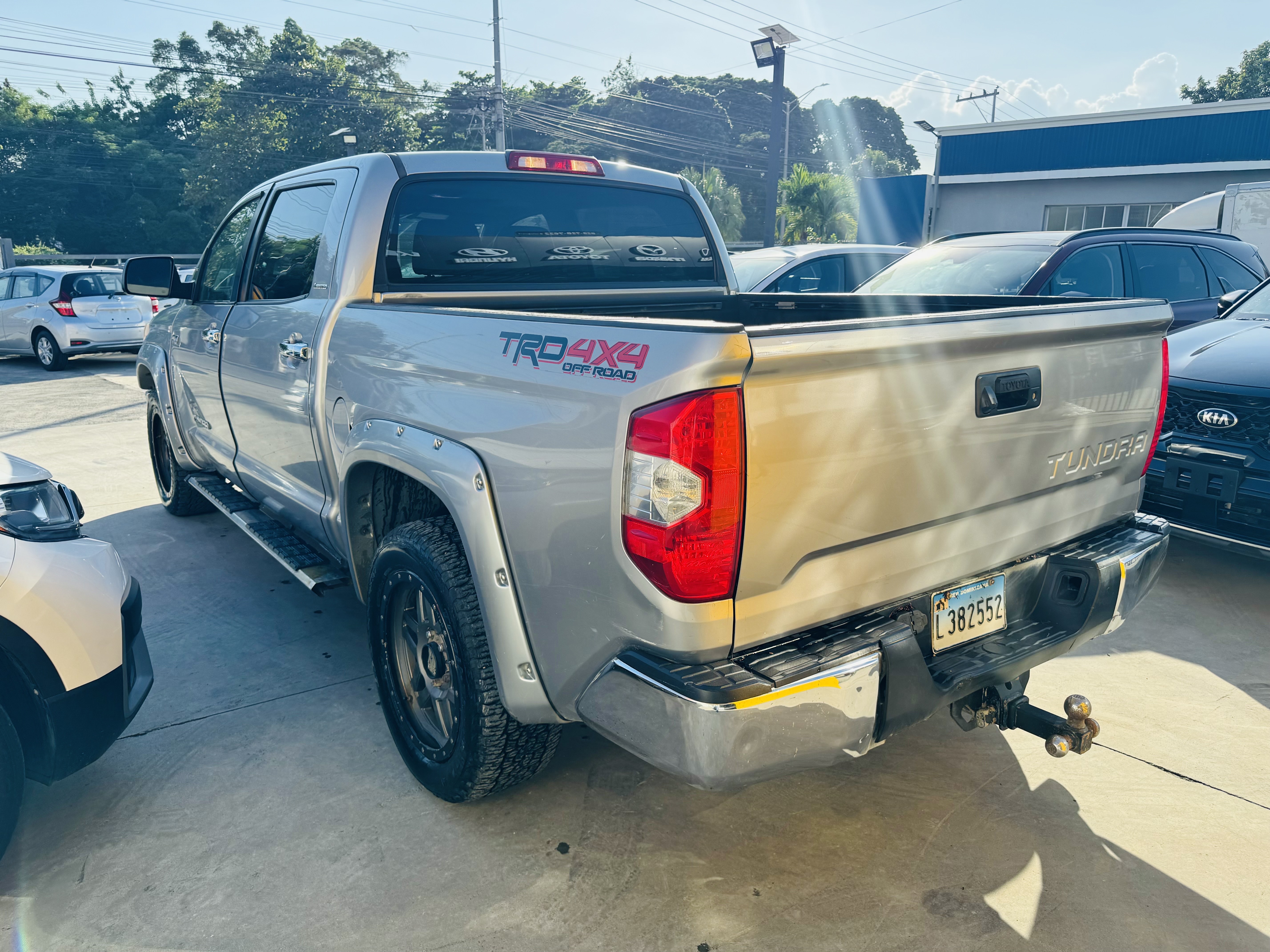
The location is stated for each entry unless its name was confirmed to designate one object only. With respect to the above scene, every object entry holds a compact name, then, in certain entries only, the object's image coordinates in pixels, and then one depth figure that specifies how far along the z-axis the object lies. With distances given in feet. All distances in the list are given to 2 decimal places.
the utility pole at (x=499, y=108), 98.17
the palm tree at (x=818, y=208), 100.22
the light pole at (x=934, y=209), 88.69
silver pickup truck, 6.11
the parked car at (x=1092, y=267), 19.90
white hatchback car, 42.14
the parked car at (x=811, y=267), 26.45
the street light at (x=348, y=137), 44.98
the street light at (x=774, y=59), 70.49
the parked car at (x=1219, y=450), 13.34
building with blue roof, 71.56
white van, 46.91
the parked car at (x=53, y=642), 7.61
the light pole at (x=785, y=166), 115.55
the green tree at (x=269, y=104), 150.82
